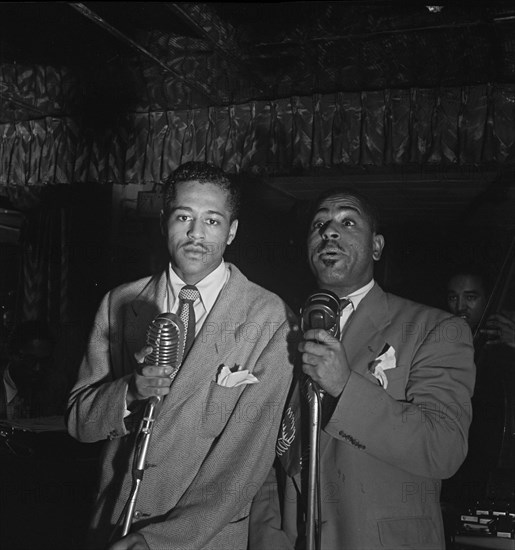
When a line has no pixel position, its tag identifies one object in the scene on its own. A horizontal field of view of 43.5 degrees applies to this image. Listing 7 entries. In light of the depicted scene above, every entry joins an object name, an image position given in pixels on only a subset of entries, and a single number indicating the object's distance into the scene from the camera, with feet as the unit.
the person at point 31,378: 12.34
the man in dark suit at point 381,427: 4.78
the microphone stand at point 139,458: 4.41
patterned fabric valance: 9.46
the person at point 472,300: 9.31
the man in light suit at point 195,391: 4.87
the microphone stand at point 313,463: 4.50
